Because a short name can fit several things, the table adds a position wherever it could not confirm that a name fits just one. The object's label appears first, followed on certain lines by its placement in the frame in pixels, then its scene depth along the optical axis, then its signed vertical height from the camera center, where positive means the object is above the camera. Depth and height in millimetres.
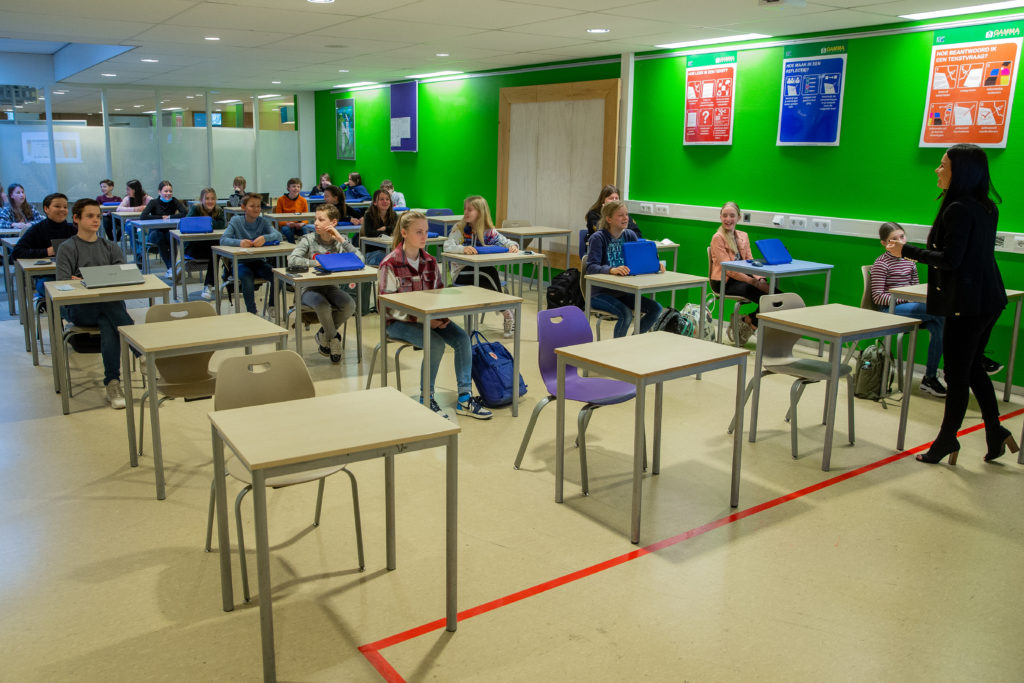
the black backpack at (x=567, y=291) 6441 -866
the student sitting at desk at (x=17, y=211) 9047 -455
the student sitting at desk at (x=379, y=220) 7961 -408
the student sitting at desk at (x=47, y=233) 6395 -495
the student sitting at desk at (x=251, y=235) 7133 -526
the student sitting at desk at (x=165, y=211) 9305 -433
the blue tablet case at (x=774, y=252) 6551 -534
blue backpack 5066 -1206
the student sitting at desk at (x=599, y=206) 7371 -216
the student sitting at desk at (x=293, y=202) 10055 -315
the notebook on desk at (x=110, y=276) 4768 -611
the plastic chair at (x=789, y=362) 4371 -983
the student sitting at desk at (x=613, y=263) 5770 -571
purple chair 3824 -993
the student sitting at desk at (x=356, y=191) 12133 -201
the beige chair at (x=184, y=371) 3908 -996
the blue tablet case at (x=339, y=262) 5855 -613
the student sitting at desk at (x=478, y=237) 6895 -488
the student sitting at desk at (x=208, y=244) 8273 -693
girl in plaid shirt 4938 -685
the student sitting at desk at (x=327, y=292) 6164 -891
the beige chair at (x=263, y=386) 2939 -798
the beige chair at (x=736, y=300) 6777 -970
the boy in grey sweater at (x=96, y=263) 4988 -634
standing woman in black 3957 -405
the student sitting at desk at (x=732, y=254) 6805 -594
